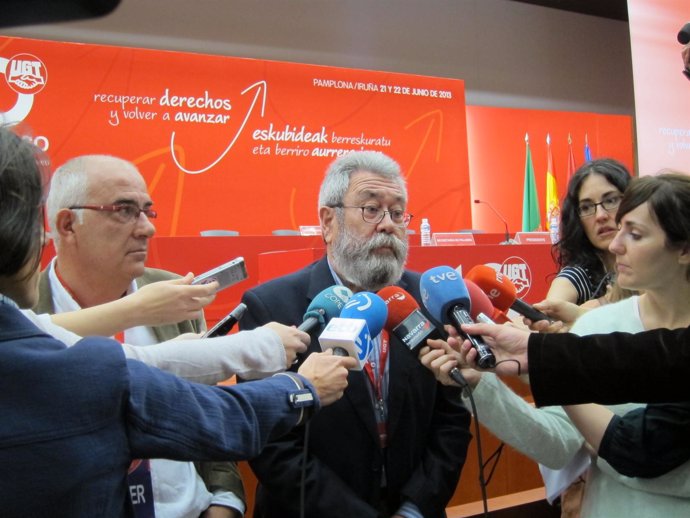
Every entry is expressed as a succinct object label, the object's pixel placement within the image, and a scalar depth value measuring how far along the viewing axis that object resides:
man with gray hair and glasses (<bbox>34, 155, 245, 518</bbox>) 1.70
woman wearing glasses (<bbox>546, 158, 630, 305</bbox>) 2.48
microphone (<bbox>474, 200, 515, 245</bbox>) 7.68
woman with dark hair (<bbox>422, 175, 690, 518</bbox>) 1.36
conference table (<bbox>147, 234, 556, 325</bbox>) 3.99
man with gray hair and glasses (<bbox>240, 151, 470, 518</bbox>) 1.59
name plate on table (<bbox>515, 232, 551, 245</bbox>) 4.55
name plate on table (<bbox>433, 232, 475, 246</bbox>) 4.28
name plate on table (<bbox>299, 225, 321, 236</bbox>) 4.52
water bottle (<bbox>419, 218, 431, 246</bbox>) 4.45
